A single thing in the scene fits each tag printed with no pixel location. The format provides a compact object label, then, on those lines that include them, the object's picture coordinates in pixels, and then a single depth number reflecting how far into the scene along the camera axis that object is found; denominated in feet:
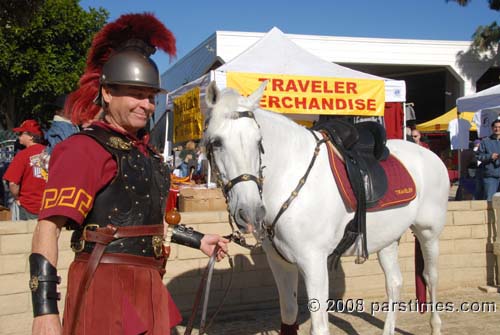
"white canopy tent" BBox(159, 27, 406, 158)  23.35
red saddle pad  10.86
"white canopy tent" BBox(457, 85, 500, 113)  28.99
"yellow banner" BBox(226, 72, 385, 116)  22.86
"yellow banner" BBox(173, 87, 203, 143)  23.34
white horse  8.85
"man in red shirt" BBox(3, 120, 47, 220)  17.66
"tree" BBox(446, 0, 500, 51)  71.87
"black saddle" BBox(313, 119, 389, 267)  11.12
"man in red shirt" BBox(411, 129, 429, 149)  29.17
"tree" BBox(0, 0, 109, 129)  50.70
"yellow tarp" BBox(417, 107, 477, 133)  53.57
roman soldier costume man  5.25
